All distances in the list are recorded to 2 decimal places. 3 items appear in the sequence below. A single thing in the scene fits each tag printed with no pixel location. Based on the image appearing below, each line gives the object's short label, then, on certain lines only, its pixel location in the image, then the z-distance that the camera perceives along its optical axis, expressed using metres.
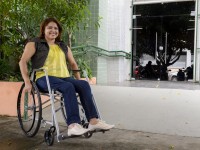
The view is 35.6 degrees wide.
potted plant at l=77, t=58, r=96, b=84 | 7.57
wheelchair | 3.22
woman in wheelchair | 3.18
